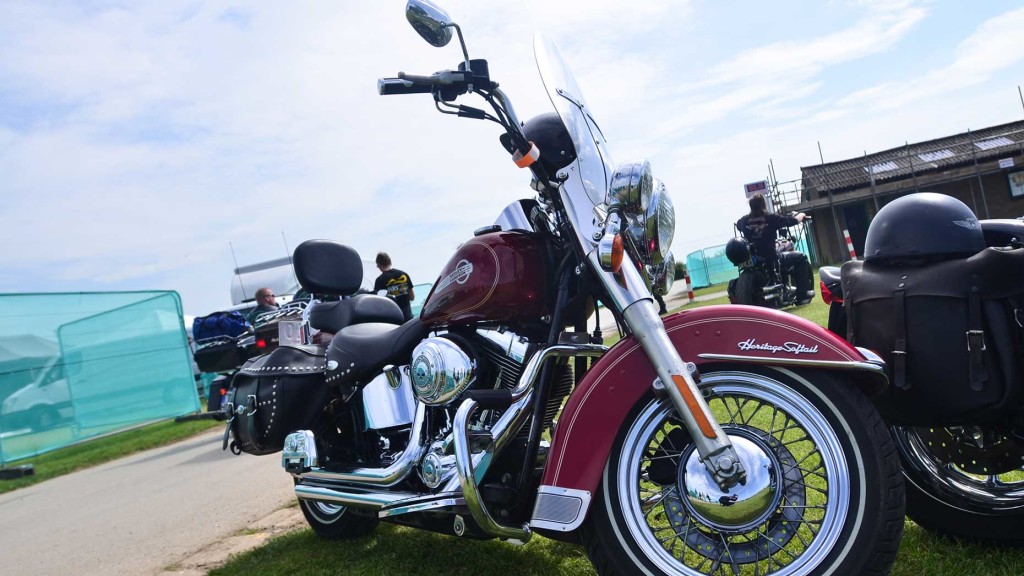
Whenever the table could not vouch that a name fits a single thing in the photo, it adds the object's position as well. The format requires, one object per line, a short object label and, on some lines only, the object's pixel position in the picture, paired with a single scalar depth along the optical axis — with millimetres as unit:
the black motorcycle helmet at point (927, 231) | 2316
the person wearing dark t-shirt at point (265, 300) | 9930
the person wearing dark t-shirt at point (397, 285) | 8273
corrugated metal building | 28750
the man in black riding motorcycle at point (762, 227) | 10008
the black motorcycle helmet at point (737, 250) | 9188
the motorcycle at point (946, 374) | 2148
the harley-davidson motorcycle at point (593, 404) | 2053
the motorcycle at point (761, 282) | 9777
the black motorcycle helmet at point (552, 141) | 2572
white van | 9508
